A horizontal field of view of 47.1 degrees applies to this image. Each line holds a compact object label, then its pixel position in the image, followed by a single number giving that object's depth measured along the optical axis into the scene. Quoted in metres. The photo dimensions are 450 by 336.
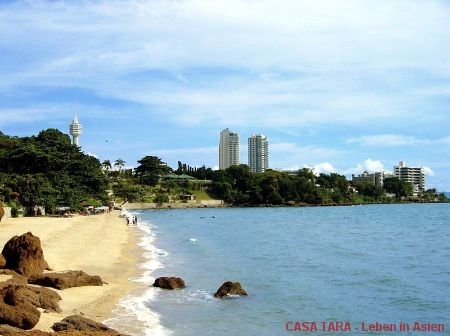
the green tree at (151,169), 156.88
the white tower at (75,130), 159.44
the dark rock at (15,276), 17.00
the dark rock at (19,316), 11.55
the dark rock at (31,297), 12.45
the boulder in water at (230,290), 19.28
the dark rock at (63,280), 17.69
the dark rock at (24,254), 18.89
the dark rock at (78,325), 11.64
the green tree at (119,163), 168.25
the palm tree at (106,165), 151.12
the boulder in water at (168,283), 20.59
